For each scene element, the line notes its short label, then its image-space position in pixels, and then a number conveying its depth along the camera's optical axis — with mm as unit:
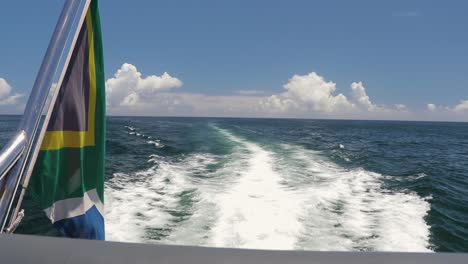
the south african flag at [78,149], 2902
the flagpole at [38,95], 2107
